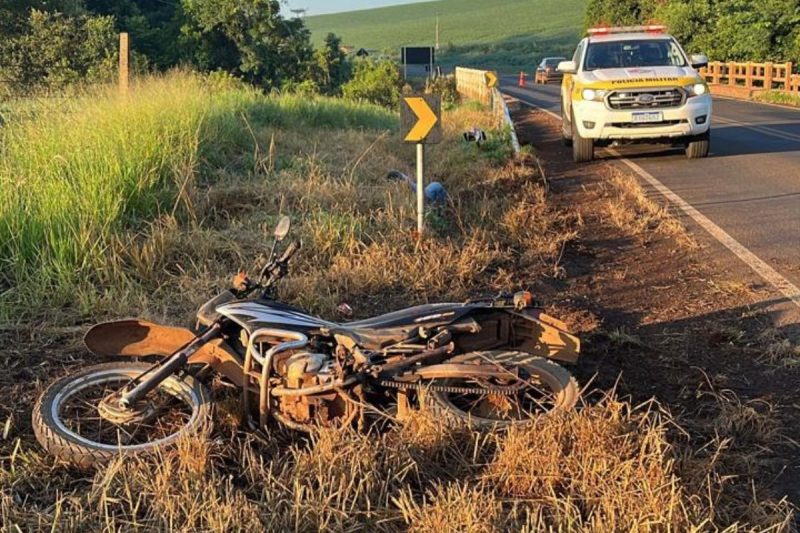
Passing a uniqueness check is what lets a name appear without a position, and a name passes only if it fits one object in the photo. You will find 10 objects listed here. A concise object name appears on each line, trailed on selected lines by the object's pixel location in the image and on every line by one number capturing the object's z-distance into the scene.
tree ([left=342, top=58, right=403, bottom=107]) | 31.59
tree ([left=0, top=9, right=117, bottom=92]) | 22.33
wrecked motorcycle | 3.41
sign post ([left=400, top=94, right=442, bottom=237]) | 6.81
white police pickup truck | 11.05
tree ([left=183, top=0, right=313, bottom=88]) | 31.08
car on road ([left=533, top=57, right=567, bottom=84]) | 43.00
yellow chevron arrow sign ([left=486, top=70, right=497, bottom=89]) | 21.41
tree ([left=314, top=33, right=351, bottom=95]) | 34.72
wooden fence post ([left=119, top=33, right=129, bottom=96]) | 11.46
